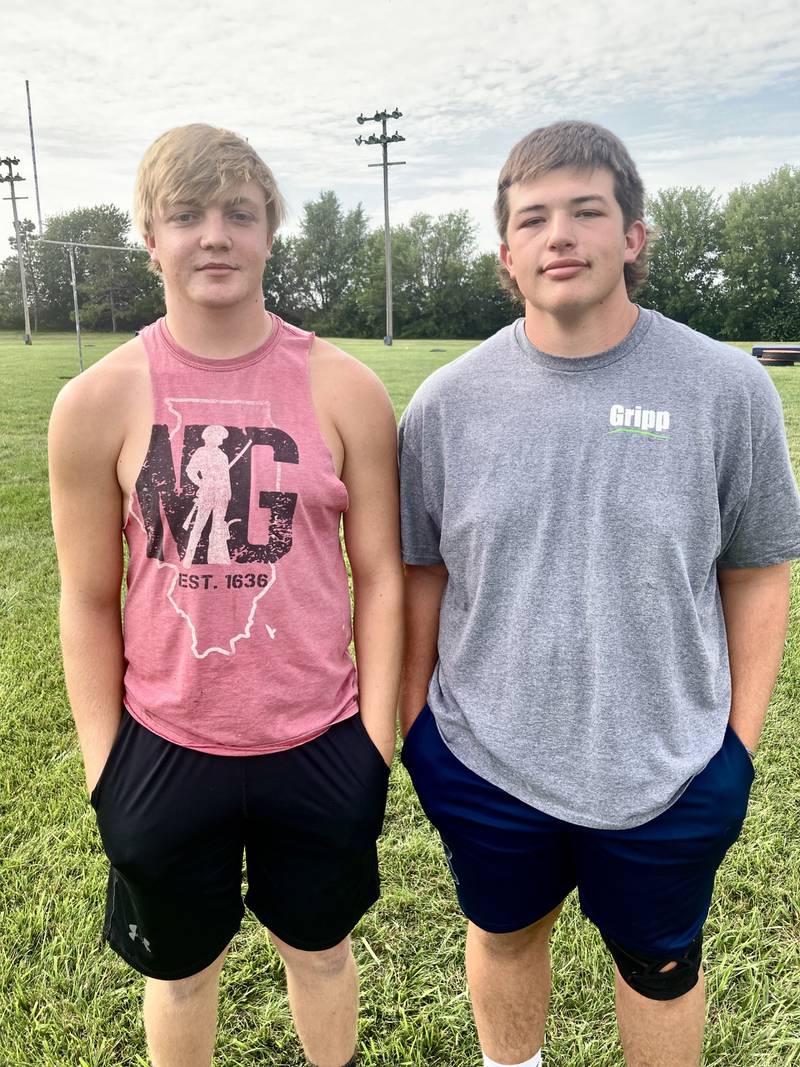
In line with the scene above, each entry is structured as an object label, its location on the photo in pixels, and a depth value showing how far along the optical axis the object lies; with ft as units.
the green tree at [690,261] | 159.12
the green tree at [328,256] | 190.49
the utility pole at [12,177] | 121.49
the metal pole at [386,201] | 119.03
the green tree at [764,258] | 152.66
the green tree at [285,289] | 166.50
